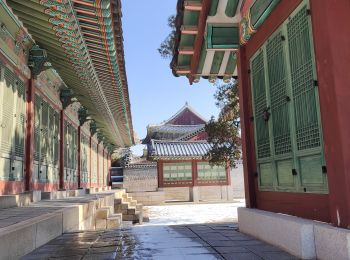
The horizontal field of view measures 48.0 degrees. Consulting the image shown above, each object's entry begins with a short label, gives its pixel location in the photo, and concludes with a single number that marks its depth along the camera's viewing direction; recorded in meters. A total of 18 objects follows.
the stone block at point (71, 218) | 6.58
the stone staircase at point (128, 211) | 15.71
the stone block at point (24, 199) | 7.82
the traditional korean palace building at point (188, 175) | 29.47
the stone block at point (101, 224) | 10.14
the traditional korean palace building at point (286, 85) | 3.52
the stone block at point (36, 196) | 9.02
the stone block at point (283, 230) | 3.82
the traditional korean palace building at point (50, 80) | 6.40
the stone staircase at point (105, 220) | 10.32
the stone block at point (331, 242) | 3.23
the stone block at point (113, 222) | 10.67
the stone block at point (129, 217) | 15.76
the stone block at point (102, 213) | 10.51
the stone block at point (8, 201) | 7.03
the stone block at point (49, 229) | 5.10
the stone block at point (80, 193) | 13.67
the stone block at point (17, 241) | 3.91
